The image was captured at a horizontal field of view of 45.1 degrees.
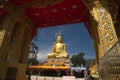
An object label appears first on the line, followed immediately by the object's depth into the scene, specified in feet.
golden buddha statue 83.93
